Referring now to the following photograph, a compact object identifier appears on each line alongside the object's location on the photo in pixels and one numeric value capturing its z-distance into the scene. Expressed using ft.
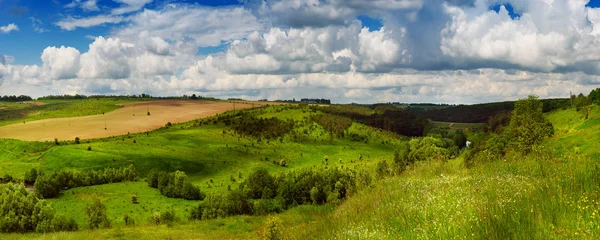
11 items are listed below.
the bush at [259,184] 374.63
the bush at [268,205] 247.09
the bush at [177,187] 396.20
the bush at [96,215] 242.58
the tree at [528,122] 242.58
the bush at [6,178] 420.85
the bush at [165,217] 253.24
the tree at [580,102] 487.61
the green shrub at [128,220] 274.79
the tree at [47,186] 355.77
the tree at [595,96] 447.01
